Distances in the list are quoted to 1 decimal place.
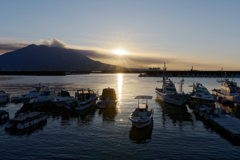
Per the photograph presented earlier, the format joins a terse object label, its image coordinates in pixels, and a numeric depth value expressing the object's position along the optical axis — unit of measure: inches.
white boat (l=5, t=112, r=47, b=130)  980.0
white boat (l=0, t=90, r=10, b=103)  1794.3
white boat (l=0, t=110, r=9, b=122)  1164.5
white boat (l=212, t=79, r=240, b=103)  1679.4
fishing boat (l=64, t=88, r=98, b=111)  1461.6
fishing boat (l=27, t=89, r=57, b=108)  1534.4
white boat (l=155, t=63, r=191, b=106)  1610.5
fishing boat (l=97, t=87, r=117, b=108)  1544.0
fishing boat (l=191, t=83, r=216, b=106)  1635.1
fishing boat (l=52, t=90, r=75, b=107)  1528.4
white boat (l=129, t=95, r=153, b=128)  957.8
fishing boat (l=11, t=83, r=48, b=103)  1713.8
